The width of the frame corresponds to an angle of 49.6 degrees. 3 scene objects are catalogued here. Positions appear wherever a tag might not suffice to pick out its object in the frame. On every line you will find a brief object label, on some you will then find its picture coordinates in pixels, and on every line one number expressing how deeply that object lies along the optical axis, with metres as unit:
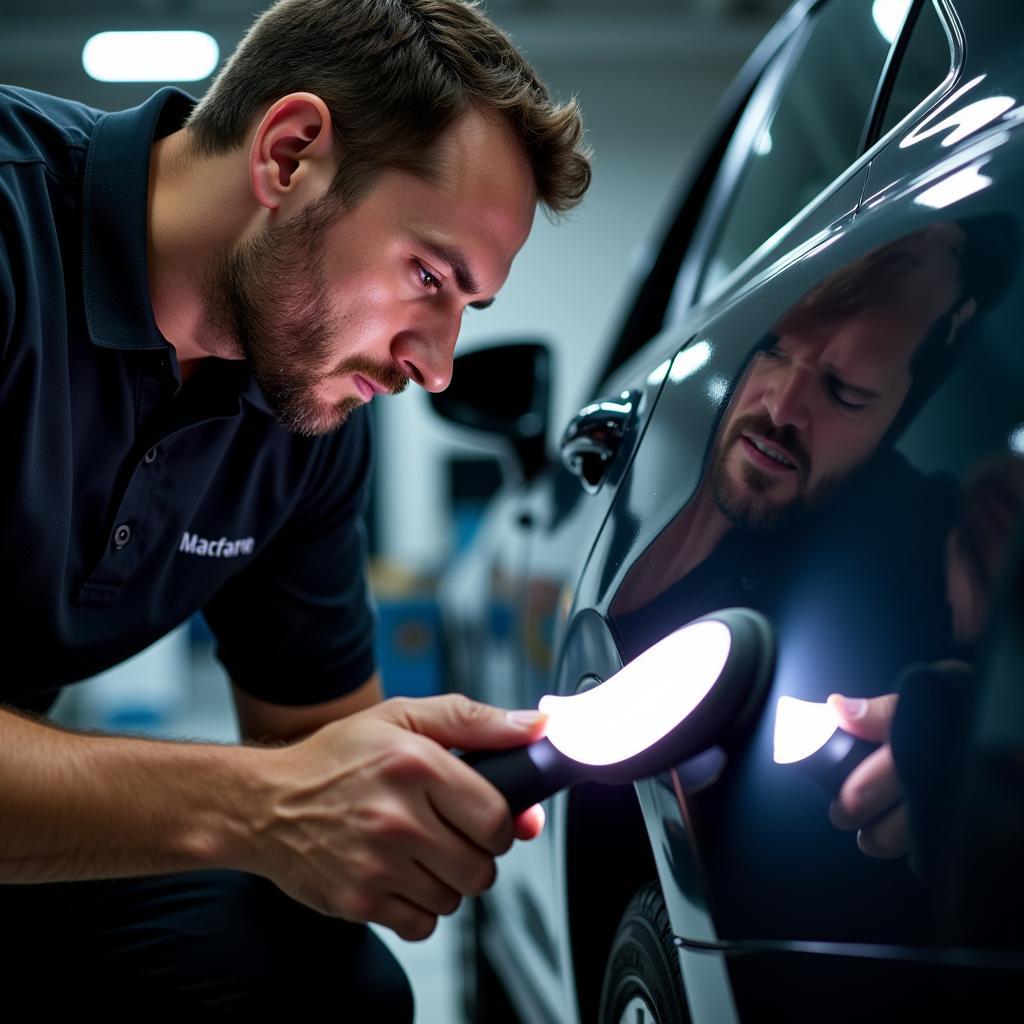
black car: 0.50
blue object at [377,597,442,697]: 5.62
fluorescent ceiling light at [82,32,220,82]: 6.89
